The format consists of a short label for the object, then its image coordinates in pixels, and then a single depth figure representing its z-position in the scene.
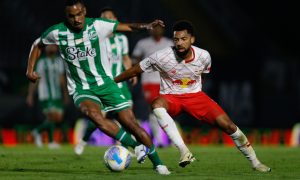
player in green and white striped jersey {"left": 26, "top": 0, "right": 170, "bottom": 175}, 19.30
